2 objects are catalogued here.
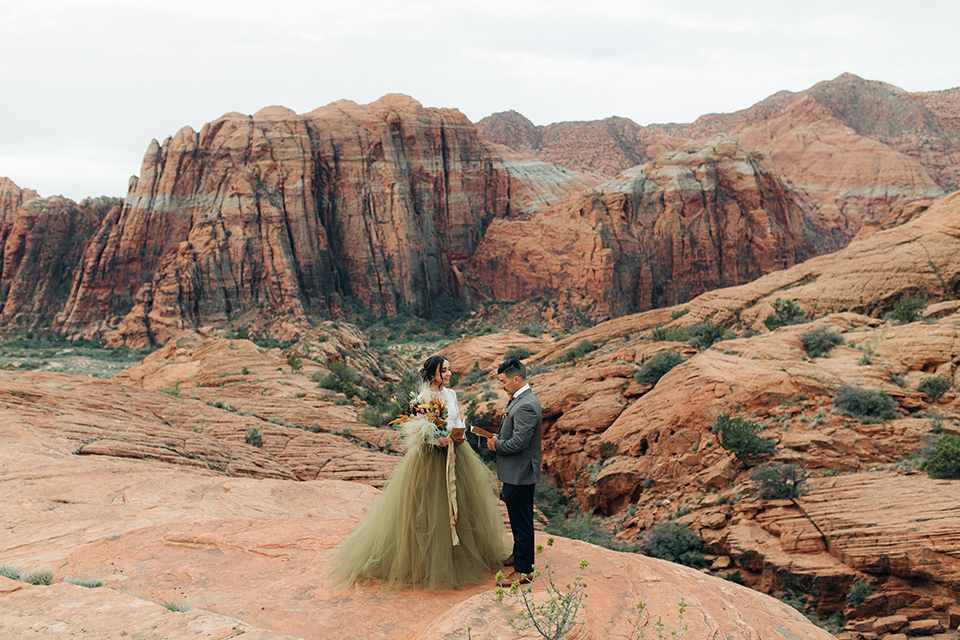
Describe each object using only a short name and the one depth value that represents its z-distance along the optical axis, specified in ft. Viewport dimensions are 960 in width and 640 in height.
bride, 16.19
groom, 16.25
